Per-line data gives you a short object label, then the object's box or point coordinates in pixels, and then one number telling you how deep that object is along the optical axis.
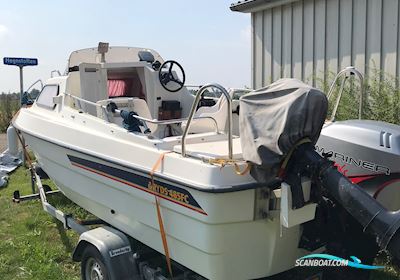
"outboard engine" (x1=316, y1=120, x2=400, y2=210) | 3.08
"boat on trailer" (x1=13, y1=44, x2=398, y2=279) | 2.77
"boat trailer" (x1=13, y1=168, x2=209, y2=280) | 3.39
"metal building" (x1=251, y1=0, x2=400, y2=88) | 6.04
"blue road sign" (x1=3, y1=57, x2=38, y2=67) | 8.08
